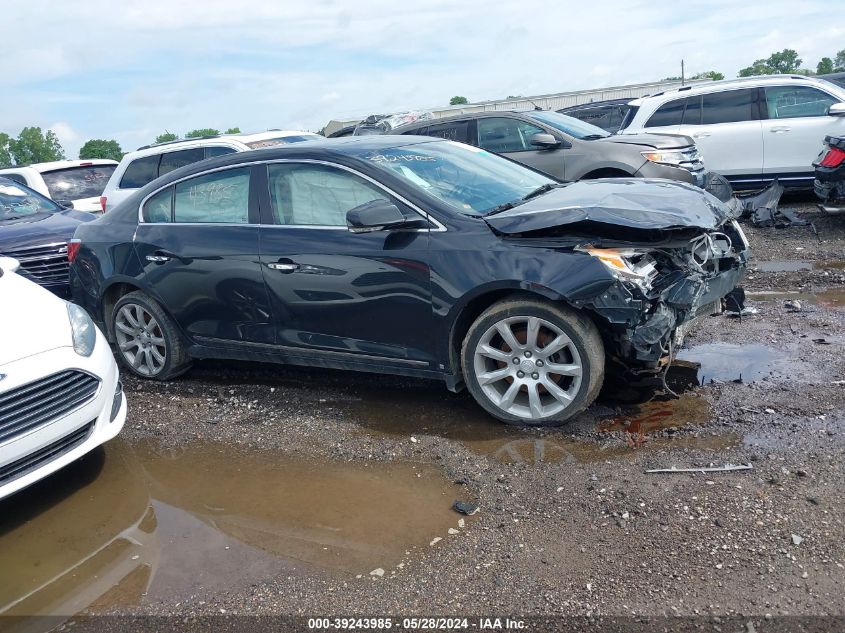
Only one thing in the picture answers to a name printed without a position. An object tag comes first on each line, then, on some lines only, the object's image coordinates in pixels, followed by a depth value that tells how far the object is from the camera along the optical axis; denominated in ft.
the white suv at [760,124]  34.60
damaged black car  13.88
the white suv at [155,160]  34.55
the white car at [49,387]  12.57
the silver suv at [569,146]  29.86
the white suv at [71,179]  38.83
